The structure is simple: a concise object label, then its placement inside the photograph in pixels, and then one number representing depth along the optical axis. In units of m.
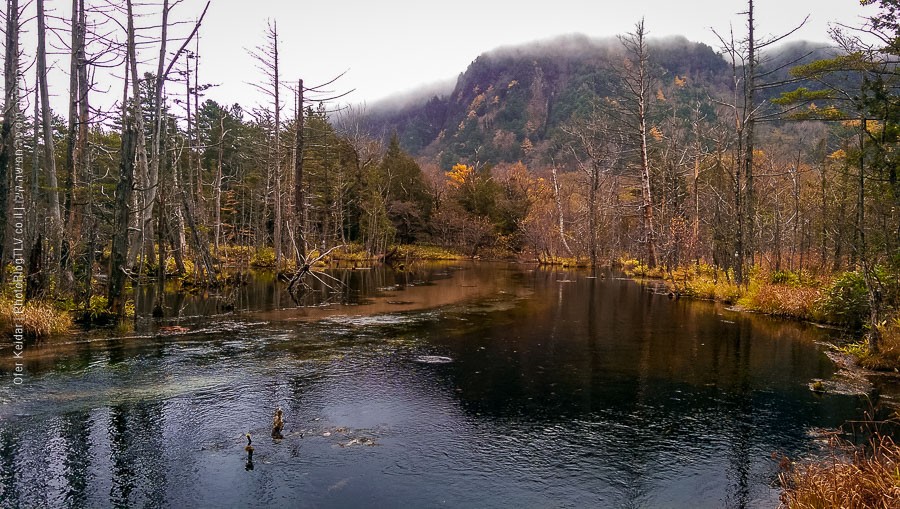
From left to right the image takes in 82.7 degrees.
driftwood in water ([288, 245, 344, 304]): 20.45
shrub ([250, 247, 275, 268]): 37.91
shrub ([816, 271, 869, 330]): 14.30
